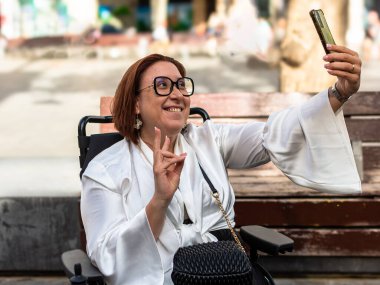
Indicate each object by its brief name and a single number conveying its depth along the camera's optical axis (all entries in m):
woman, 2.87
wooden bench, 4.47
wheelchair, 2.84
